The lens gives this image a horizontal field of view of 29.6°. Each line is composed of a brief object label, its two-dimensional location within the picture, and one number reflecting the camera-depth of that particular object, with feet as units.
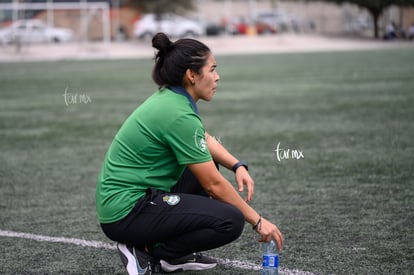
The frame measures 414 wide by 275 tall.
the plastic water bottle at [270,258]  13.69
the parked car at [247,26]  175.94
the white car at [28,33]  142.19
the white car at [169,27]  168.76
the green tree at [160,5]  159.33
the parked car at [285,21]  171.35
